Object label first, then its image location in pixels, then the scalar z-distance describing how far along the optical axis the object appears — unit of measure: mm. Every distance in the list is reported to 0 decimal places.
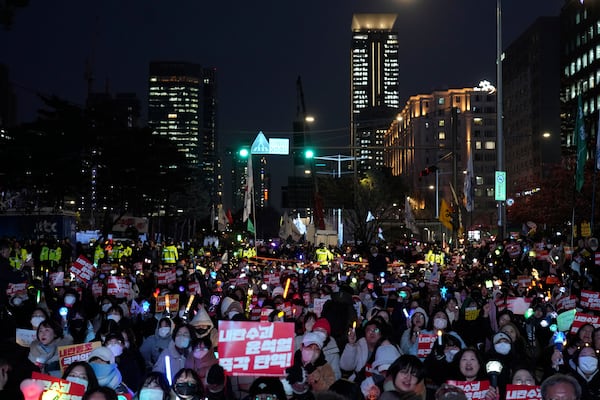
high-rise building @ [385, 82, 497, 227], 127812
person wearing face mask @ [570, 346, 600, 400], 8602
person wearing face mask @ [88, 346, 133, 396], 7941
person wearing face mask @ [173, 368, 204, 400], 7371
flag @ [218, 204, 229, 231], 48875
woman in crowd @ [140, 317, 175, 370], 11219
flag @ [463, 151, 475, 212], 27703
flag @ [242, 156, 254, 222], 31531
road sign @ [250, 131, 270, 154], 25953
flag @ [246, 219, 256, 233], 33788
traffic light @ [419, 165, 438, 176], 30766
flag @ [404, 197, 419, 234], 46062
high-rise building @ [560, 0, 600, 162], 92875
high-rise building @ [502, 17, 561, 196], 107188
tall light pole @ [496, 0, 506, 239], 26578
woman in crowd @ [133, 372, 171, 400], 7418
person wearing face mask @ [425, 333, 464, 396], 9078
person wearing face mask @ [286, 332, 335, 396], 8375
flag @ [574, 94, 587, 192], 20031
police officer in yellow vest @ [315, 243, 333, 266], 32131
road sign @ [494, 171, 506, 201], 26697
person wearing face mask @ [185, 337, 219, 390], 9141
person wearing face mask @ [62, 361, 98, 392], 7148
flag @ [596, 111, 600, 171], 19281
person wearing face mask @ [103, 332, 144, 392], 9570
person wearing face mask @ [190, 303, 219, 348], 10609
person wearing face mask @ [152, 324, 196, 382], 9602
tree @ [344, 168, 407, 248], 60344
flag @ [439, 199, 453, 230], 32188
